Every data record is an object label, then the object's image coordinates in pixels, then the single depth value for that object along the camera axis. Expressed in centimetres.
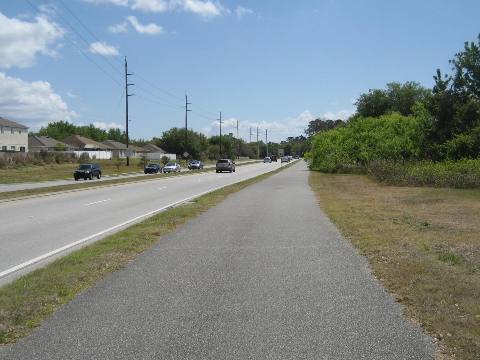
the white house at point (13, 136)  8856
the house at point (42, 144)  11655
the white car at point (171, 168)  7389
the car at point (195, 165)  8811
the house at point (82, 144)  13279
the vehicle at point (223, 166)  7225
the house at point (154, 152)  14150
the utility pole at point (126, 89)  7069
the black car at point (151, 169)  6988
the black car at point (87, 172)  5231
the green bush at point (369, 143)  4856
